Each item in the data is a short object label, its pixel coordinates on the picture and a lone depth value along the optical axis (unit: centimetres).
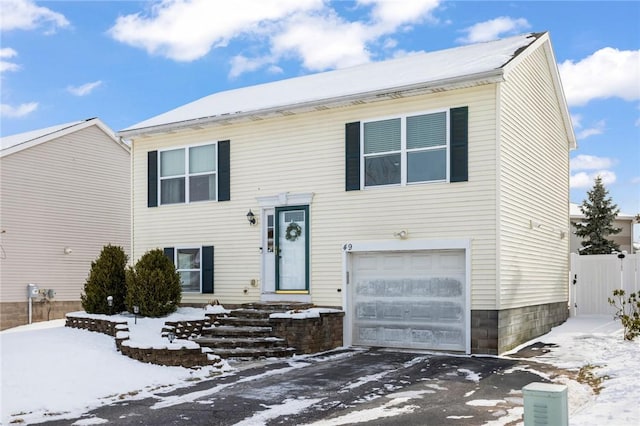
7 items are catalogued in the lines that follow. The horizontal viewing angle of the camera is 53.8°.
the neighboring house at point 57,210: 1905
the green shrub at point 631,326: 1252
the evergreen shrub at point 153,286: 1303
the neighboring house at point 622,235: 3038
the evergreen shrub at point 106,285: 1347
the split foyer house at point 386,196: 1174
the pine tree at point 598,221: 2806
